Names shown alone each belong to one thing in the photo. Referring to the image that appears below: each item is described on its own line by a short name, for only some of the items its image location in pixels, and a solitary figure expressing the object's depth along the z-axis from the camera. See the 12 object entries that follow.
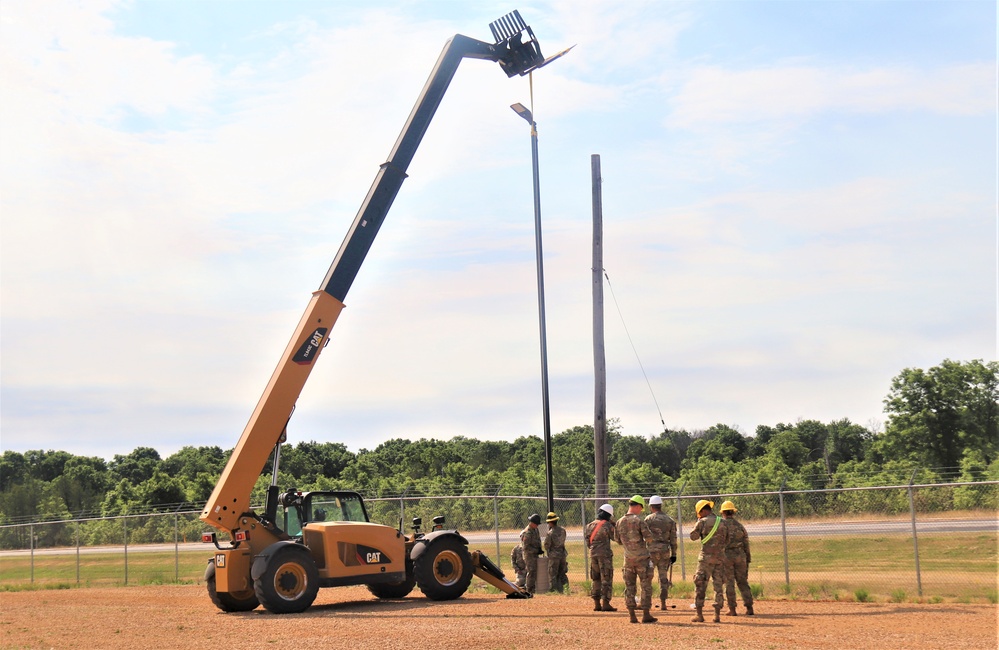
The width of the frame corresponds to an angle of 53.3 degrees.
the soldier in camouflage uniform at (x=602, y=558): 15.74
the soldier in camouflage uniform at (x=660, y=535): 15.02
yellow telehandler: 15.99
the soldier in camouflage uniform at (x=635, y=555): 14.20
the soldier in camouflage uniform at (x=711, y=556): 14.50
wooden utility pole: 21.98
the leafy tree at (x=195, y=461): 70.28
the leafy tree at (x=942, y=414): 52.22
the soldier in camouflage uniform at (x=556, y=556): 18.58
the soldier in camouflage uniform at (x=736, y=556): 14.74
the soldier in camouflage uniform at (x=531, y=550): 18.83
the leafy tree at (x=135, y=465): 73.59
